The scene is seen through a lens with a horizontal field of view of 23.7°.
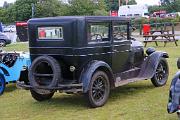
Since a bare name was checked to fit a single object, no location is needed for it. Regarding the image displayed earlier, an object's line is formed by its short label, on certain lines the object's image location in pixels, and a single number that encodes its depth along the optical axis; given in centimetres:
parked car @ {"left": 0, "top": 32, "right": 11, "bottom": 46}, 2948
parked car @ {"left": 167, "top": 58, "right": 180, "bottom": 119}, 631
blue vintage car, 1008
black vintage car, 805
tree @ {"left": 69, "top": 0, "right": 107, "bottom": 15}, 5258
